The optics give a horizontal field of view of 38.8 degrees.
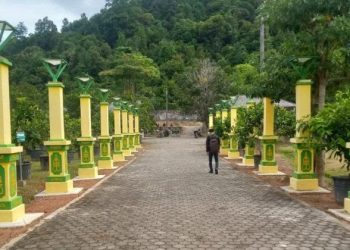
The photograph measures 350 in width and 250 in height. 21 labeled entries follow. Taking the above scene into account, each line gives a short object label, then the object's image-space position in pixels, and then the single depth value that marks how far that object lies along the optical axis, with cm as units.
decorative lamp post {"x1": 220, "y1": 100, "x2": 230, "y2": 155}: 2654
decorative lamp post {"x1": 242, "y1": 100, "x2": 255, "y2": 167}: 1976
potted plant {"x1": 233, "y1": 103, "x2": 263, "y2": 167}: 1812
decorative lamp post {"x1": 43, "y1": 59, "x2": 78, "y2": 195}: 1244
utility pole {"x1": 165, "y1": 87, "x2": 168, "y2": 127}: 6030
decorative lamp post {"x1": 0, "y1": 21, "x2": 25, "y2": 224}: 852
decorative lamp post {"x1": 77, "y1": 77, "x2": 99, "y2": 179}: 1569
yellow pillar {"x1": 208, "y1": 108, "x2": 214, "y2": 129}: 3520
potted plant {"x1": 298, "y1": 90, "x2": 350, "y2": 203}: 960
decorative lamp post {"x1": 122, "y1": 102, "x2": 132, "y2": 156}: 2689
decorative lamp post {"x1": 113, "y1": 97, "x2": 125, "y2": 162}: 2358
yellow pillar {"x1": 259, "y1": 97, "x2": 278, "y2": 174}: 1540
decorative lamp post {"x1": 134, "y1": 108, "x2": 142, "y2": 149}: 3498
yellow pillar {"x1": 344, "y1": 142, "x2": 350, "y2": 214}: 886
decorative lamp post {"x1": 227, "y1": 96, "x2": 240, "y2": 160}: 2320
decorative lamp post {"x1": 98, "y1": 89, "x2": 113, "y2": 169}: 1912
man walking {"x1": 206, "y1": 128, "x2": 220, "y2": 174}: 1644
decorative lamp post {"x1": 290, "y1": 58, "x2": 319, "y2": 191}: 1176
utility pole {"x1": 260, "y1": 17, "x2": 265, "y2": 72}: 1999
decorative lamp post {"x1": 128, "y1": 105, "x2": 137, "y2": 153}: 3032
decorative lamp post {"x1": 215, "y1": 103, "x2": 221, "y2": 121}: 2947
